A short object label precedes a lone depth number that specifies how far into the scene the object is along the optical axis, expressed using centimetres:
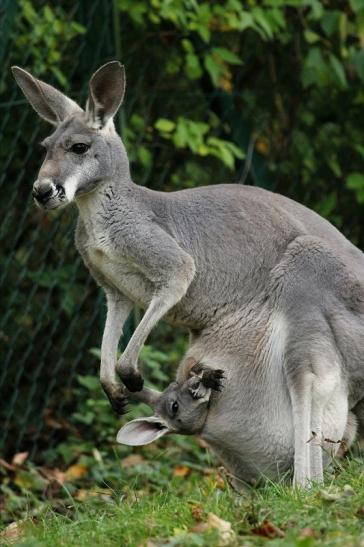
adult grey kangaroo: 937
